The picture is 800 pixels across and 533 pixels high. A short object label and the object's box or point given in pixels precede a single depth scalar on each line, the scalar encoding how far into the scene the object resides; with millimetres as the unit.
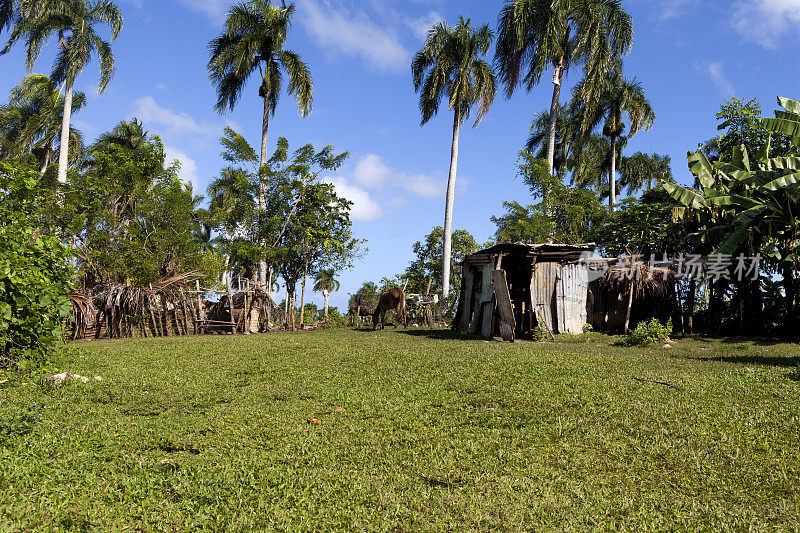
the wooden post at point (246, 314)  17156
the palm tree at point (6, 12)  23297
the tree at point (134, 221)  15508
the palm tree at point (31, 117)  30781
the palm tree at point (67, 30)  23219
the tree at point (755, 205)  11508
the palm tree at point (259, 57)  22562
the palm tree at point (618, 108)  31719
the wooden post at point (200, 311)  16375
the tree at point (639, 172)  44562
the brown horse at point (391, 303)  18672
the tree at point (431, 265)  28984
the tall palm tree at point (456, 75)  23406
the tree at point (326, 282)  22312
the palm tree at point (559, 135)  36000
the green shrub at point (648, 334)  12829
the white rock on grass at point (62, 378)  6746
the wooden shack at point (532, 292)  14047
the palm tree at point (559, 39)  23156
